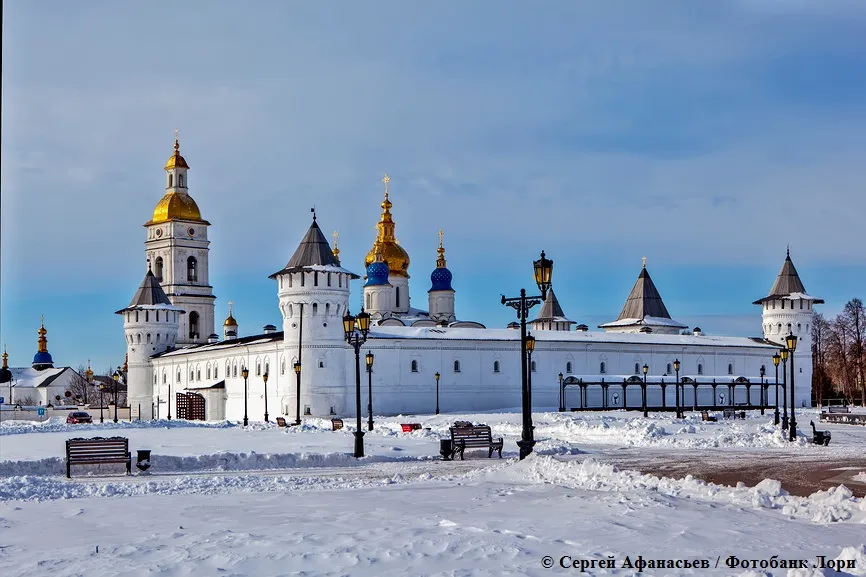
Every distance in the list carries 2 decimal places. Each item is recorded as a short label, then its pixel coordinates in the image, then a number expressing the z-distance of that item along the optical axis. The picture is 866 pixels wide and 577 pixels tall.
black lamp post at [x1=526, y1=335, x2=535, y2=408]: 29.39
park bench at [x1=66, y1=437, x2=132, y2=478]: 19.22
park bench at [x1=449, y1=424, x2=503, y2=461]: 22.22
